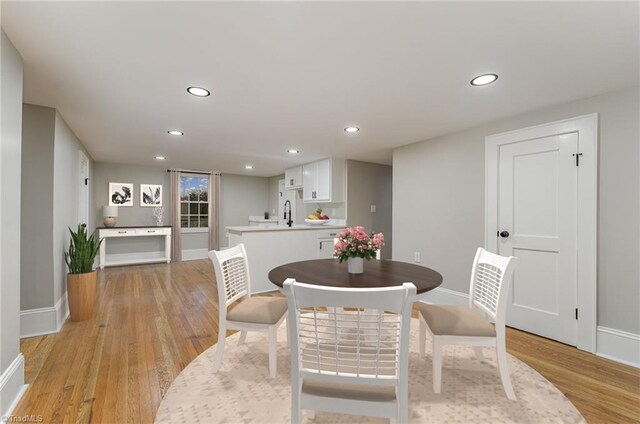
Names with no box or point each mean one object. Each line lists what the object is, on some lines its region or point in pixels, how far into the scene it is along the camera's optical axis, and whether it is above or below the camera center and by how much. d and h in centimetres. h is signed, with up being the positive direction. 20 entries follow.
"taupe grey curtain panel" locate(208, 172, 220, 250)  717 +10
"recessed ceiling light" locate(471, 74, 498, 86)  209 +97
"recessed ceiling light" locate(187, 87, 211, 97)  233 +97
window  699 +25
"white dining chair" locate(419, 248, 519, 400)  173 -68
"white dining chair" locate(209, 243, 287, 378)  196 -68
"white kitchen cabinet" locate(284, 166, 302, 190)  607 +73
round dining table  178 -42
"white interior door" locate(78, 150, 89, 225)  409 +35
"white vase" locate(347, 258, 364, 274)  207 -37
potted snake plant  299 -69
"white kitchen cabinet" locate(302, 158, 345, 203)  520 +59
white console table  575 -47
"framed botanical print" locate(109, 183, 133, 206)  622 +37
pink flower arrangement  204 -23
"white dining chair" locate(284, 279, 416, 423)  107 -63
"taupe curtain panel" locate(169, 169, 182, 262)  662 -17
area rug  163 -113
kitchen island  416 -50
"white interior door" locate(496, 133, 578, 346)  260 -15
